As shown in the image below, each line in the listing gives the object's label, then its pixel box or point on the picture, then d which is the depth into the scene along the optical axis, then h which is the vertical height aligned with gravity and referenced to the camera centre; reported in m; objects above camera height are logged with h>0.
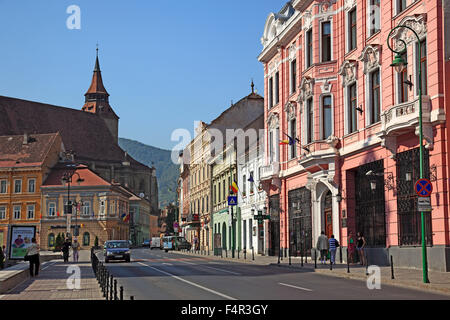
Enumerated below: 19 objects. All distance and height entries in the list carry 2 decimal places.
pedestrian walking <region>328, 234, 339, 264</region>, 33.34 -0.51
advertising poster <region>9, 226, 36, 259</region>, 41.34 -0.28
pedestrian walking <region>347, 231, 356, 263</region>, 33.62 -0.56
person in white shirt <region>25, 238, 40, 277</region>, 29.42 -0.96
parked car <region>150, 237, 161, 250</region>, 104.47 -1.21
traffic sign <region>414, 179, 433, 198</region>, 21.38 +1.42
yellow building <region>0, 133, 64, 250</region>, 108.31 +6.88
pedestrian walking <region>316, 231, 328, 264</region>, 34.50 -0.42
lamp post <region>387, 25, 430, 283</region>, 20.95 +2.25
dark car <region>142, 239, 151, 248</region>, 129.26 -1.68
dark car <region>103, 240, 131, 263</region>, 45.97 -1.19
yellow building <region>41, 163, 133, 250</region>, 107.81 +4.20
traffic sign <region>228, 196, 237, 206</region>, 48.91 +2.43
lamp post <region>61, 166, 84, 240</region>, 107.03 +9.96
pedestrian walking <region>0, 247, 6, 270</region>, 38.55 -1.40
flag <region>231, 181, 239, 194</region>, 52.22 +3.58
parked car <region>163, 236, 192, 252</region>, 82.75 -0.98
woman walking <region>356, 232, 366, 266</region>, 31.55 -0.52
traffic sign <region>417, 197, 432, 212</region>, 21.27 +0.92
